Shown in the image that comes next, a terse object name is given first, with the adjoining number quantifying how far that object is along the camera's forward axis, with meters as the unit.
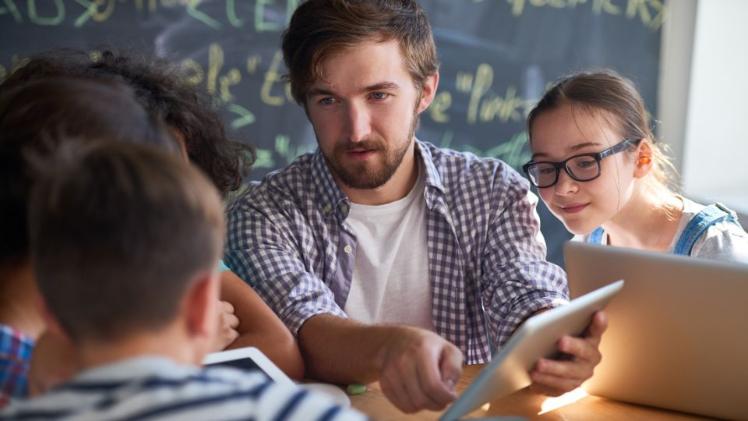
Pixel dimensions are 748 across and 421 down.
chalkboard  2.49
